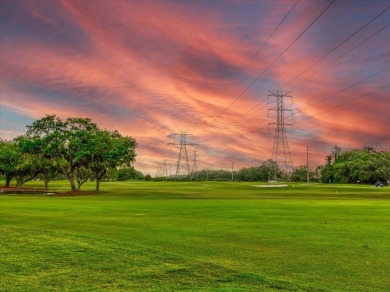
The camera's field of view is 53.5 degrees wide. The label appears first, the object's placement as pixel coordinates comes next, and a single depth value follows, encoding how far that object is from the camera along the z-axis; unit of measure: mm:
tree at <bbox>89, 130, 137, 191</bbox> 82188
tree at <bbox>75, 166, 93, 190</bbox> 88362
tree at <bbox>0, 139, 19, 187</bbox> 98312
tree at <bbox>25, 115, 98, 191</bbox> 79500
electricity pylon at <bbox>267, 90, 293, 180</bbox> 114000
